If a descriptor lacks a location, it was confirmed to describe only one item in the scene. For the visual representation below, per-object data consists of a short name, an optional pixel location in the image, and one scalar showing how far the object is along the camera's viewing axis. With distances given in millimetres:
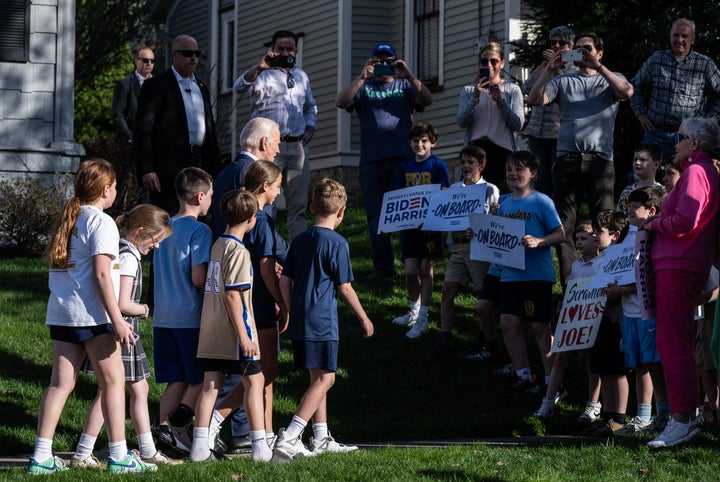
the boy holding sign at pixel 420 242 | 11680
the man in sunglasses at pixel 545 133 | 12364
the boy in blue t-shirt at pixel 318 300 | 8195
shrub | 15938
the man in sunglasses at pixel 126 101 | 15531
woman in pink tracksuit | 7988
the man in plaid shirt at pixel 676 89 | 11883
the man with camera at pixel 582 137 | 11883
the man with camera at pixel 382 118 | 13055
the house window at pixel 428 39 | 22781
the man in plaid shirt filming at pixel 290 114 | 13375
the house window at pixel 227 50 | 28875
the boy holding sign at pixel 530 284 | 10227
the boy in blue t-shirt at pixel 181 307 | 8148
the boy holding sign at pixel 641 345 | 9047
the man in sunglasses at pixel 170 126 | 11133
